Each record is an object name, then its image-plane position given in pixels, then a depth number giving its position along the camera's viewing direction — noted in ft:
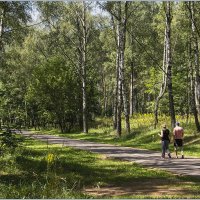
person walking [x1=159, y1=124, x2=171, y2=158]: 66.98
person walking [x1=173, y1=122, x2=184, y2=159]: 69.51
